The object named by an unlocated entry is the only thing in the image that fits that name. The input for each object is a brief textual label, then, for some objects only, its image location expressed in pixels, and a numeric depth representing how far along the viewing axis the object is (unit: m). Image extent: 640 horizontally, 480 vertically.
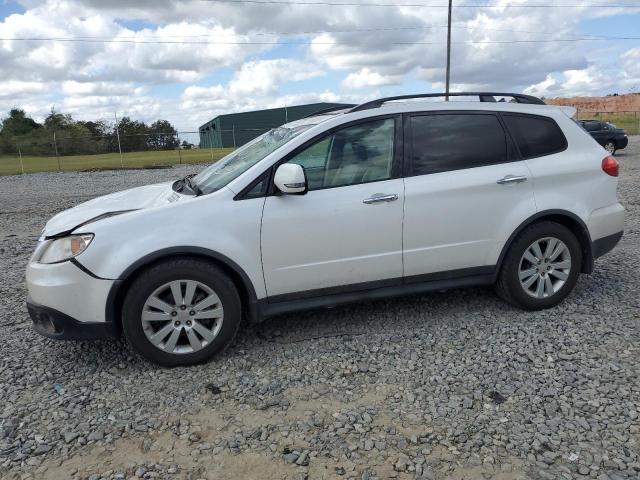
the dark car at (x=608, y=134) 18.56
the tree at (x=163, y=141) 29.50
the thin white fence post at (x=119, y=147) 26.62
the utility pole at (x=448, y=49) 27.05
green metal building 50.19
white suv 3.45
